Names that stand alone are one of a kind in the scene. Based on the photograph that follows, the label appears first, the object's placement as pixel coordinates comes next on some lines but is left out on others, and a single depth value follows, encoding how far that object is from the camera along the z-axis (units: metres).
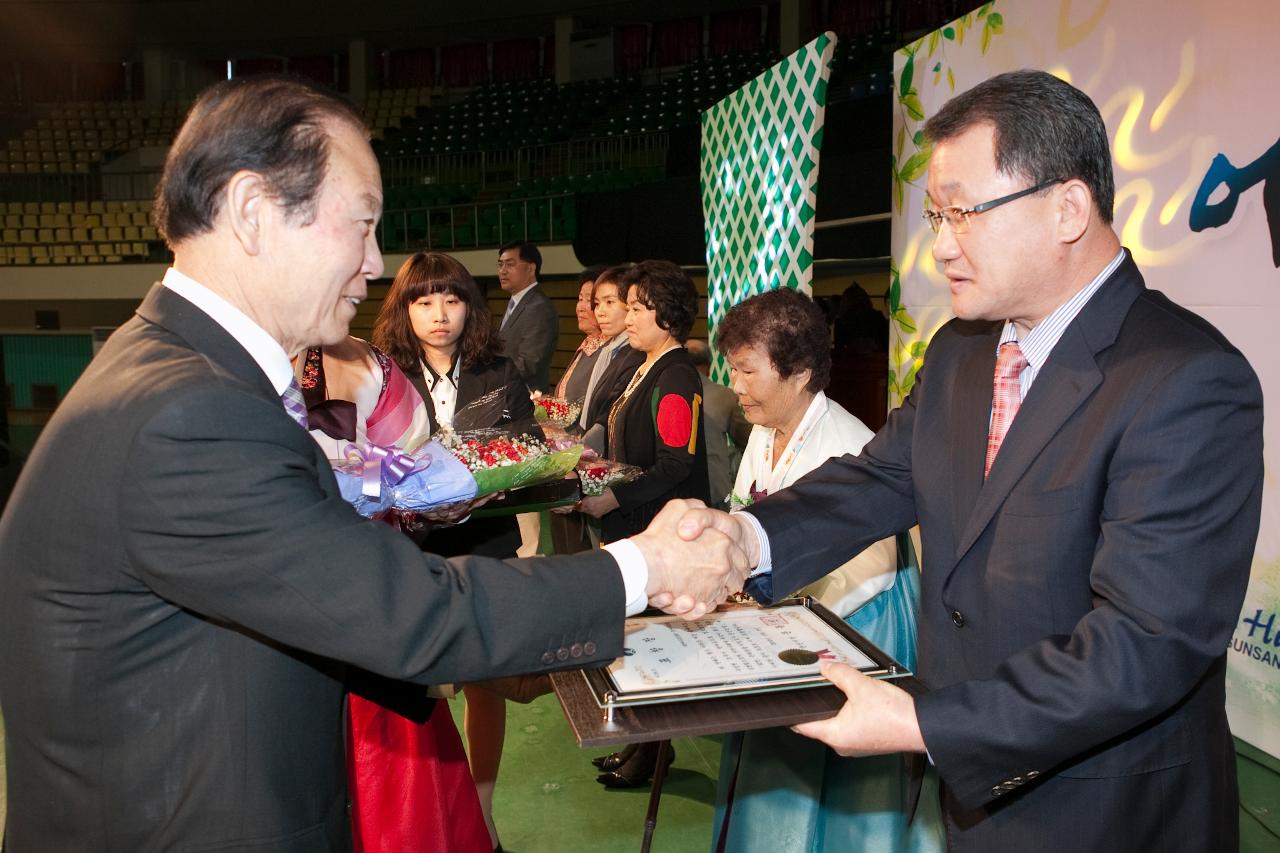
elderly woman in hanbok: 2.18
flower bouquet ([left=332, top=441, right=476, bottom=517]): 1.72
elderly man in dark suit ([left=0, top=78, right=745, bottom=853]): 1.07
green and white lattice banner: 4.27
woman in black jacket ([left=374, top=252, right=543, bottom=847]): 3.54
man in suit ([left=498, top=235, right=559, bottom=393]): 6.24
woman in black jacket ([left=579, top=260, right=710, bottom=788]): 3.49
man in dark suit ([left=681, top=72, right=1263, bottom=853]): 1.27
